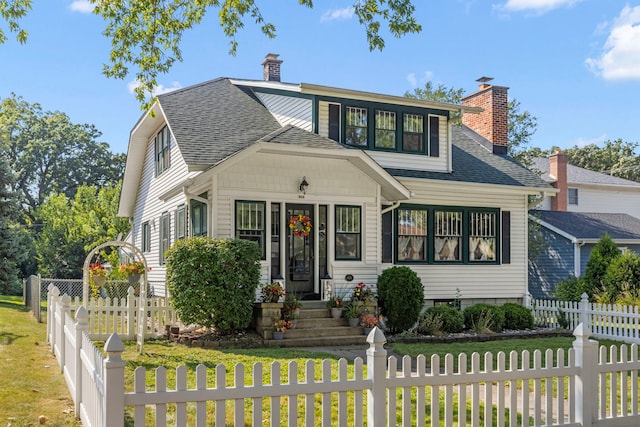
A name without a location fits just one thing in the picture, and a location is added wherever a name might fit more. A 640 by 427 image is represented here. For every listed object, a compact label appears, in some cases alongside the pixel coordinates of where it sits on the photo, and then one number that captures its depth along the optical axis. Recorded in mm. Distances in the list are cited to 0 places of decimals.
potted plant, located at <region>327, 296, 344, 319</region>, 13109
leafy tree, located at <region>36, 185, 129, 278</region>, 28766
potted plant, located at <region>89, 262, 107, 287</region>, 13141
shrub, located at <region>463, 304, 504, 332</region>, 14578
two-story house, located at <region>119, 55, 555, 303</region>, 13492
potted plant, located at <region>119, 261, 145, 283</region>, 12930
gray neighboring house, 25641
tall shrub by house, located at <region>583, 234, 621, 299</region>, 16828
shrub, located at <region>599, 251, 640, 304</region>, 15883
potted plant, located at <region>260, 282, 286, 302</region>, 12391
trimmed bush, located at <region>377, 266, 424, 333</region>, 13484
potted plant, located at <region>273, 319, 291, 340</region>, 11977
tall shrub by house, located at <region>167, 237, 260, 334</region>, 11586
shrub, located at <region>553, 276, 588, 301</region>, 17409
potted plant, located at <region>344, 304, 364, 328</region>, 12867
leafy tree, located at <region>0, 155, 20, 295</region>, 21406
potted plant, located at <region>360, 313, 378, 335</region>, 12734
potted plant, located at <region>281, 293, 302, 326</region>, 12469
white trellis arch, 11047
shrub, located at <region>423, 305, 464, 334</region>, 14047
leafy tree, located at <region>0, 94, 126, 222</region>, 46875
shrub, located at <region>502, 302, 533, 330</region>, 15117
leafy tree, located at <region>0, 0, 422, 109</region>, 9648
